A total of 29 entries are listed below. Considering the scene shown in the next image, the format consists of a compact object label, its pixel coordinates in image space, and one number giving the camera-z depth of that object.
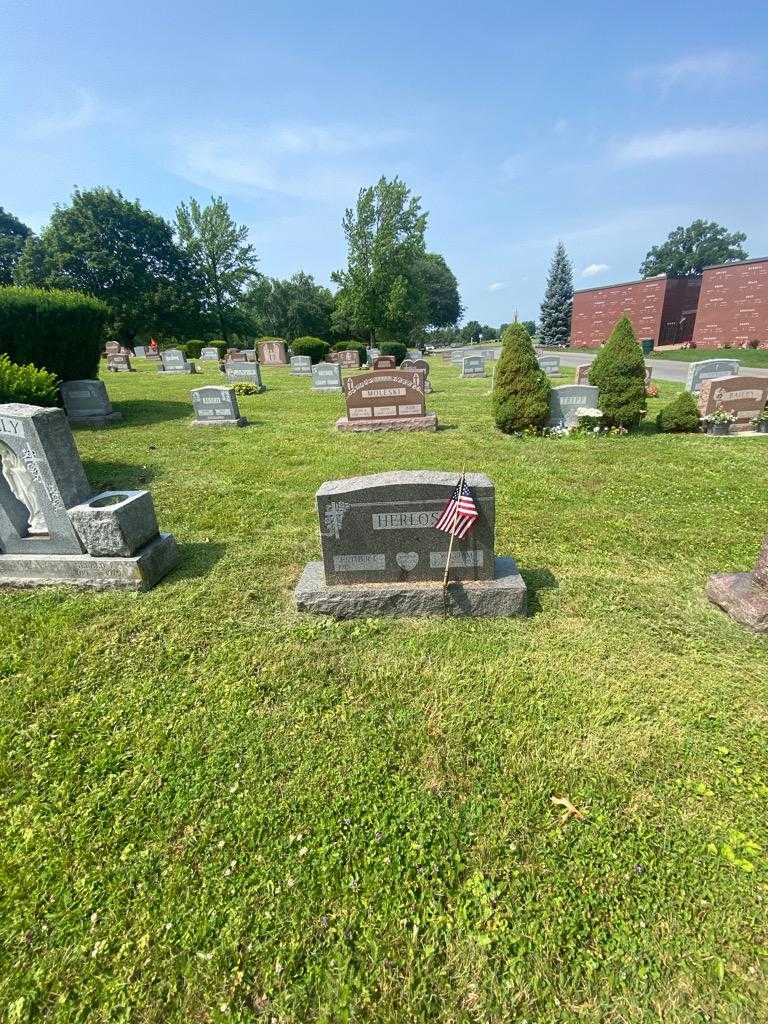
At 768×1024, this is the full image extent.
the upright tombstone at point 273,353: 32.50
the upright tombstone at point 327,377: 18.30
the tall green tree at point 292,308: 54.22
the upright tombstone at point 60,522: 4.12
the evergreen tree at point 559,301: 48.69
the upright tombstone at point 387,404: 11.09
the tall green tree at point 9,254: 47.94
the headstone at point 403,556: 3.69
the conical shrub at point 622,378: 9.66
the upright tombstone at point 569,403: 10.10
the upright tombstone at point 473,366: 23.47
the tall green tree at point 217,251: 48.59
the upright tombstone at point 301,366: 25.70
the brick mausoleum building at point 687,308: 29.58
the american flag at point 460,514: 3.52
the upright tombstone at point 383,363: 21.00
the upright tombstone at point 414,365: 19.38
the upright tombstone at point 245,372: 19.34
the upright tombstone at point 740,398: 10.18
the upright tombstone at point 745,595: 3.57
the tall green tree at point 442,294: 79.44
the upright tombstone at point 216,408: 11.56
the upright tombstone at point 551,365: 23.36
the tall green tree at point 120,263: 41.94
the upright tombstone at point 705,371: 14.27
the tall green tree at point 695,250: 74.62
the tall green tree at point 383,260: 38.72
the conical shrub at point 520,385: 9.85
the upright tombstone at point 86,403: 12.00
